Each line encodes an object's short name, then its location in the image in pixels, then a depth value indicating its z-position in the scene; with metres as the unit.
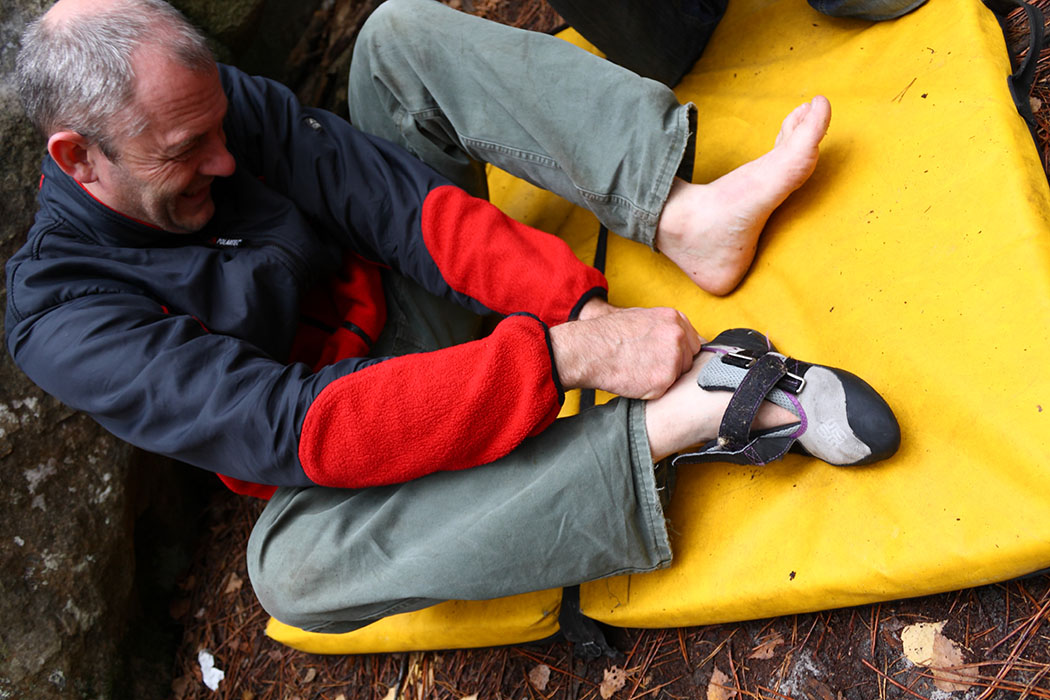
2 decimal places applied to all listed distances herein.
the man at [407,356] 1.47
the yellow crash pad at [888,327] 1.27
